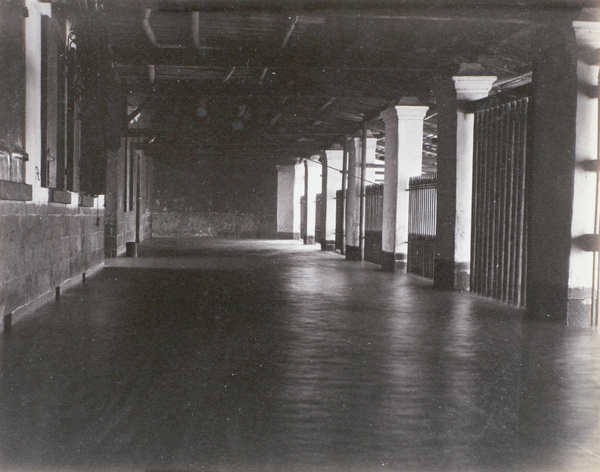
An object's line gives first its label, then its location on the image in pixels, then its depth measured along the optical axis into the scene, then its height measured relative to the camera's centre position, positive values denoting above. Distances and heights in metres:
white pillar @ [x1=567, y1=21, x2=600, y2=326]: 7.64 +0.49
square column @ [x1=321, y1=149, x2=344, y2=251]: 22.64 +0.79
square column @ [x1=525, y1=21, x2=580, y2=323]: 7.79 +0.53
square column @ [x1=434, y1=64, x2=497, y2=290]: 10.91 +0.71
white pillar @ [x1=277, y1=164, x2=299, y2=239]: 31.74 +0.63
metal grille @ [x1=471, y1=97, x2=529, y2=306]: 9.28 +0.20
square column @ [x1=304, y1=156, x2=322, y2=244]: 26.89 +0.94
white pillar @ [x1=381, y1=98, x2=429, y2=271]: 14.48 +1.16
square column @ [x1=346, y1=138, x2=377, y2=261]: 18.95 +0.40
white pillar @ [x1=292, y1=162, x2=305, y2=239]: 31.36 +0.80
